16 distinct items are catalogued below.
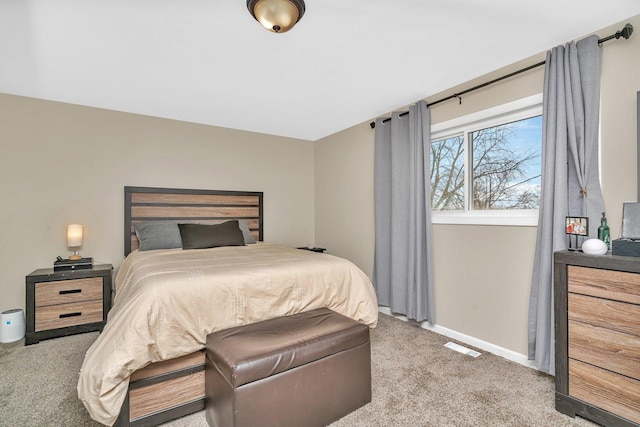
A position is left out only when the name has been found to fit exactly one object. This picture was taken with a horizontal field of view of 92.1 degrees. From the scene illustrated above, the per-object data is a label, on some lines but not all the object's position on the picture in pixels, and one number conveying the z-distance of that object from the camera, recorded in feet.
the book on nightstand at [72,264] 9.93
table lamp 10.32
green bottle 6.04
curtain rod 6.14
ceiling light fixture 5.38
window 8.13
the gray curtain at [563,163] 6.51
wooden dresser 5.11
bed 4.99
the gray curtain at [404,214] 10.00
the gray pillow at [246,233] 12.80
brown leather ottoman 4.78
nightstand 9.12
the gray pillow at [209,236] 10.91
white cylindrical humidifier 9.19
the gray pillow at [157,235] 11.03
